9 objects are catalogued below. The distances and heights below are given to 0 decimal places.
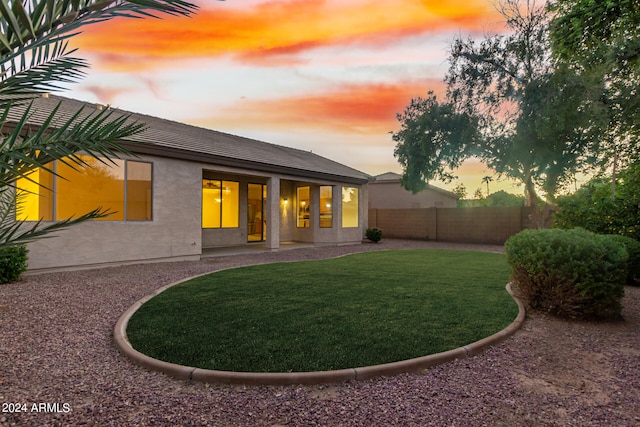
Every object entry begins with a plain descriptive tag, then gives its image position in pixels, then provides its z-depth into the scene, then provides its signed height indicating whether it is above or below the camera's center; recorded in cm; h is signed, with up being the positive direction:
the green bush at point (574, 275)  505 -84
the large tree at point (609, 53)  887 +472
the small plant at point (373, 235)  1828 -86
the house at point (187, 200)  902 +63
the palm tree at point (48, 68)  128 +70
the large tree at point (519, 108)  1378 +489
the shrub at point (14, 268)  709 -106
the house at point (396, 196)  2975 +205
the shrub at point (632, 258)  753 -86
